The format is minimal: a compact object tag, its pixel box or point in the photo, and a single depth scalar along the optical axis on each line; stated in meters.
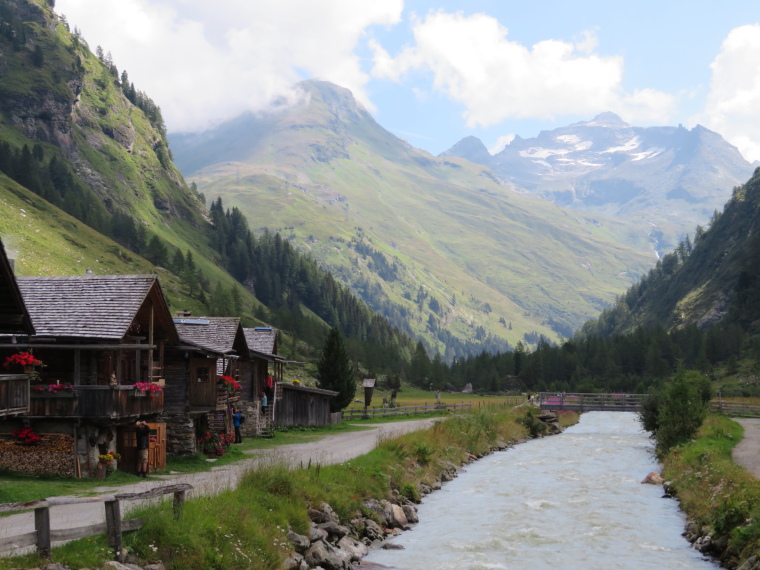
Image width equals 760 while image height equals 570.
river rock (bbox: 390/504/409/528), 31.48
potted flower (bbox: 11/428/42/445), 31.33
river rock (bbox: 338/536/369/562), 25.56
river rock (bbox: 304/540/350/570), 23.53
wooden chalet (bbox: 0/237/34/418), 23.91
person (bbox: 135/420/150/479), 33.56
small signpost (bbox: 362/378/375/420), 89.62
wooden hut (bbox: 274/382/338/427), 66.28
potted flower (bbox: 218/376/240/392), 45.59
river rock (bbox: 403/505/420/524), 32.81
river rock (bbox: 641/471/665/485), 42.94
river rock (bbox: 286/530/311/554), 23.50
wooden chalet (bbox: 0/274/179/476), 31.86
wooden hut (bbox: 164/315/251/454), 41.59
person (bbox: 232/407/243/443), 50.44
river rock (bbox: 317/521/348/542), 26.30
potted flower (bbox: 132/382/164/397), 34.00
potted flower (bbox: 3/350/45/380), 27.94
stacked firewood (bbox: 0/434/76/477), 31.12
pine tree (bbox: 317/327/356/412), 82.38
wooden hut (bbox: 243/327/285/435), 58.25
